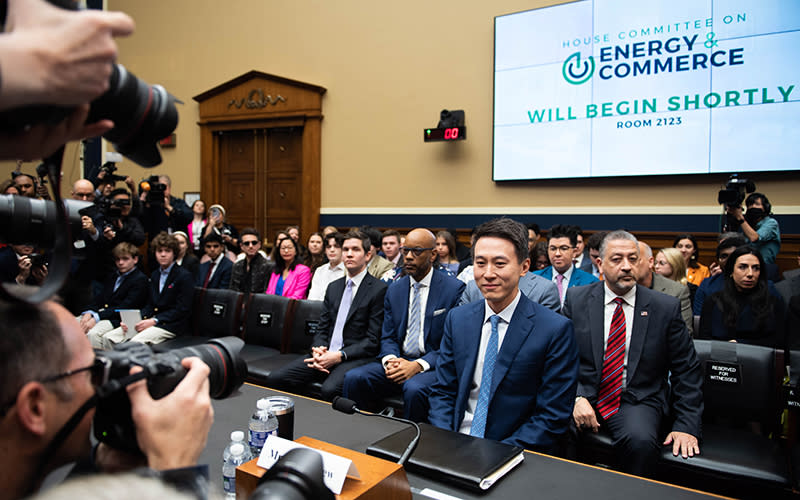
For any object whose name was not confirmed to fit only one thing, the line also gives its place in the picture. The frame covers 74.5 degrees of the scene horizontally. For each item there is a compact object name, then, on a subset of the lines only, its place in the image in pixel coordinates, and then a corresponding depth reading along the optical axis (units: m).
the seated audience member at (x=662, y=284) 3.24
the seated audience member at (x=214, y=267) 5.17
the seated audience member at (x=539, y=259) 4.84
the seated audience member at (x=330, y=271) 4.75
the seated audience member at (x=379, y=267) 4.51
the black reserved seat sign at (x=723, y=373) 2.49
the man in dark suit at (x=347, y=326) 3.37
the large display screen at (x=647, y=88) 4.97
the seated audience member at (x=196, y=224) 6.99
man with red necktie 2.22
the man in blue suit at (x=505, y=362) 2.03
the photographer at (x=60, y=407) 0.64
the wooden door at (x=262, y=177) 7.77
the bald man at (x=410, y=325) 3.06
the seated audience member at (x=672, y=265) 4.04
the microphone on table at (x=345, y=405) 1.38
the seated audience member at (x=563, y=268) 3.97
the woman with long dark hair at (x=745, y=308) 3.07
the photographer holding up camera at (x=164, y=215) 6.57
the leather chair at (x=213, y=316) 4.18
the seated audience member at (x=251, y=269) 4.96
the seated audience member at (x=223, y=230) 5.81
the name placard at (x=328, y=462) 1.13
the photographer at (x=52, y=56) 0.52
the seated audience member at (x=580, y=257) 4.81
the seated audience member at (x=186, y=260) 5.25
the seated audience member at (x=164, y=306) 4.23
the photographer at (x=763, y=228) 4.47
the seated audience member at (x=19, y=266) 3.35
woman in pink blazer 4.81
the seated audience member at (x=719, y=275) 3.78
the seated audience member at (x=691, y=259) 4.88
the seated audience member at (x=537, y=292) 3.29
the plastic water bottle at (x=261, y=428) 1.49
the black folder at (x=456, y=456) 1.31
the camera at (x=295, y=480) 0.72
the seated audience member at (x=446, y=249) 5.00
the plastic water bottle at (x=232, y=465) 1.34
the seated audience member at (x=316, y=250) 5.51
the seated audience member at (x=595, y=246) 4.49
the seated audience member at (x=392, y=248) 5.13
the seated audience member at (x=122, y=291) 4.44
